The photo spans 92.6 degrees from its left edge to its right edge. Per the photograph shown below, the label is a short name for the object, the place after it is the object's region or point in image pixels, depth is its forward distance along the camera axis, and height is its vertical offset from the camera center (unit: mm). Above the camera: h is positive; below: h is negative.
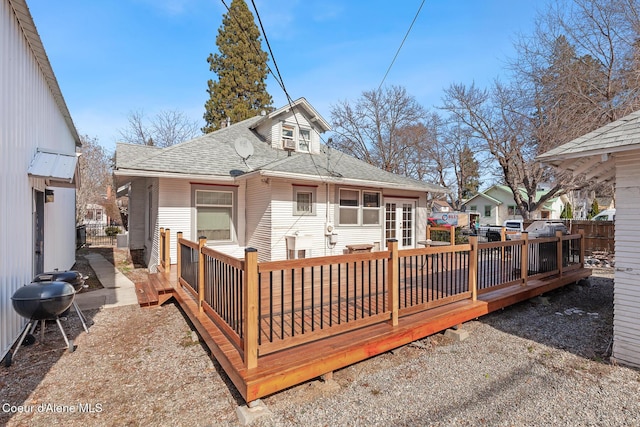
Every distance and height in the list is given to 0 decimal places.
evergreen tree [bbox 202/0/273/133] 20688 +9796
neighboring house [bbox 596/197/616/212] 35469 +1643
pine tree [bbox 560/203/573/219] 27594 +466
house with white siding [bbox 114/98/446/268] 7844 +627
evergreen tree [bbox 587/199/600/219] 26769 +550
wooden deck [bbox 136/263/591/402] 2656 -1339
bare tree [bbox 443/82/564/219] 14281 +4298
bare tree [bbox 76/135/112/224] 19406 +2930
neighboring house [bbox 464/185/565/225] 32969 +1070
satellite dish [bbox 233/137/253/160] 8648 +1947
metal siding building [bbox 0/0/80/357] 3717 +801
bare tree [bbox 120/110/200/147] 24094 +7090
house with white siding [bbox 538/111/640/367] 3625 -197
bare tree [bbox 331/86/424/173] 22094 +6820
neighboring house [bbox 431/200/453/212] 47656 +1681
